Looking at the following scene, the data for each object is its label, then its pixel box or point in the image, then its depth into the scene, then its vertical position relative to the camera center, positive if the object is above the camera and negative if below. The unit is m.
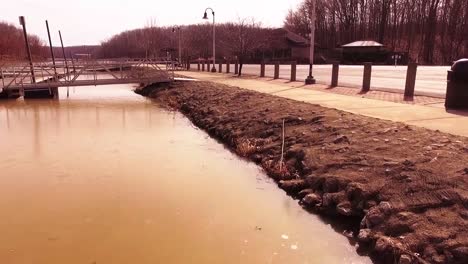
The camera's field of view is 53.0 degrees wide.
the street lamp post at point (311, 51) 19.78 -0.37
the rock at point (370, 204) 5.94 -2.00
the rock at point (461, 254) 4.47 -1.98
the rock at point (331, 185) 6.77 -2.04
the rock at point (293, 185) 7.54 -2.27
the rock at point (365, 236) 5.42 -2.20
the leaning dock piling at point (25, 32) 24.25 +0.44
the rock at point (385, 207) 5.59 -1.95
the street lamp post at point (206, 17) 38.01 +1.97
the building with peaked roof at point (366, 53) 51.03 -1.02
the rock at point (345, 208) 6.18 -2.16
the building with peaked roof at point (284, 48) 68.62 -0.80
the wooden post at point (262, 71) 27.08 -1.67
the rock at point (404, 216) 5.31 -1.93
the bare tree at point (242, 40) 32.79 +0.15
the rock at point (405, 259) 4.68 -2.12
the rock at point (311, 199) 6.80 -2.25
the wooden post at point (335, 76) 18.30 -1.29
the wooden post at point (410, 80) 13.63 -1.05
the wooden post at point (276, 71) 24.55 -1.48
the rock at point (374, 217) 5.56 -2.04
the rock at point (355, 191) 6.25 -1.97
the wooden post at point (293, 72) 22.05 -1.37
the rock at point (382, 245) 5.04 -2.15
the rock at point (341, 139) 8.38 -1.70
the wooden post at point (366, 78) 15.91 -1.18
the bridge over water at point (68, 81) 23.08 -2.08
